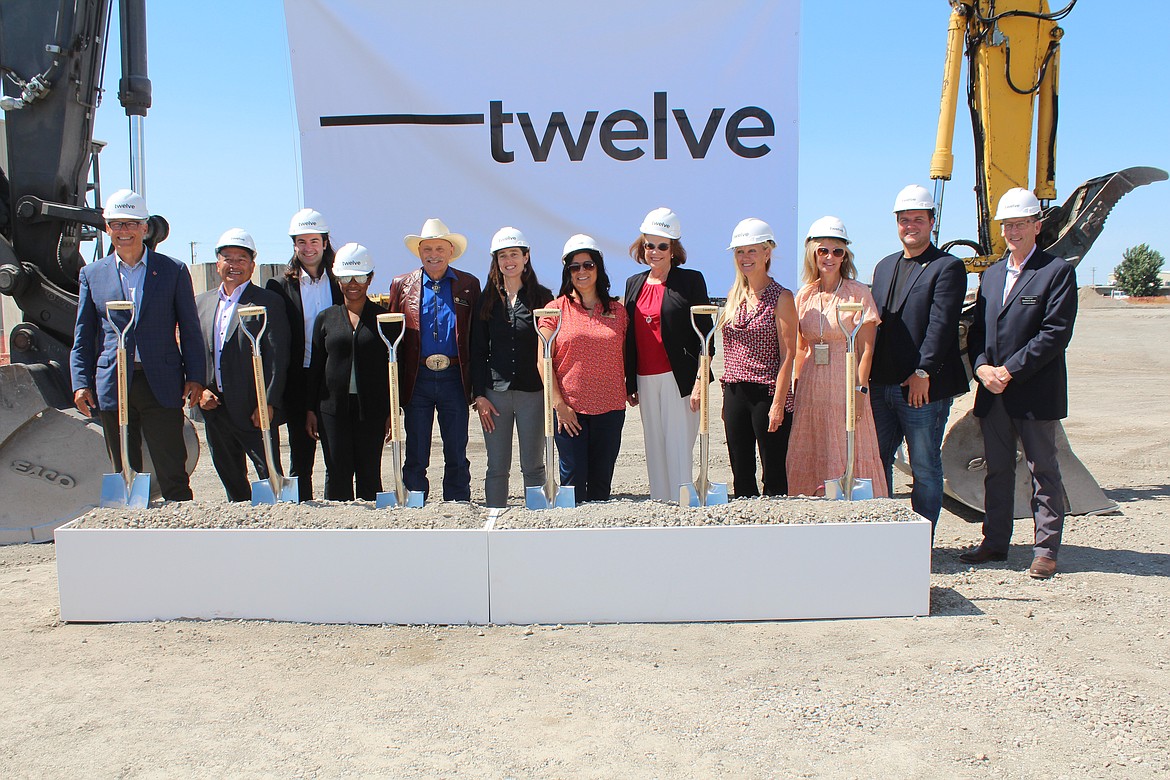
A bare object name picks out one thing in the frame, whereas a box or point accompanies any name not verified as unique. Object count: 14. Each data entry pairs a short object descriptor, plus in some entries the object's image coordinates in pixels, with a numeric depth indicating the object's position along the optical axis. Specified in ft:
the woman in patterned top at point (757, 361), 12.69
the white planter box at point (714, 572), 10.81
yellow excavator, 17.34
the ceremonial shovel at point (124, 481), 12.00
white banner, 16.46
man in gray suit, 13.34
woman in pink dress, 12.69
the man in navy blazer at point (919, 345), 12.80
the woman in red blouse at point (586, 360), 13.09
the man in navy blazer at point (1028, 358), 12.54
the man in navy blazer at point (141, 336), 13.39
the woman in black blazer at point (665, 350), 13.07
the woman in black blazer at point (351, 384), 13.43
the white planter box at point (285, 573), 10.98
